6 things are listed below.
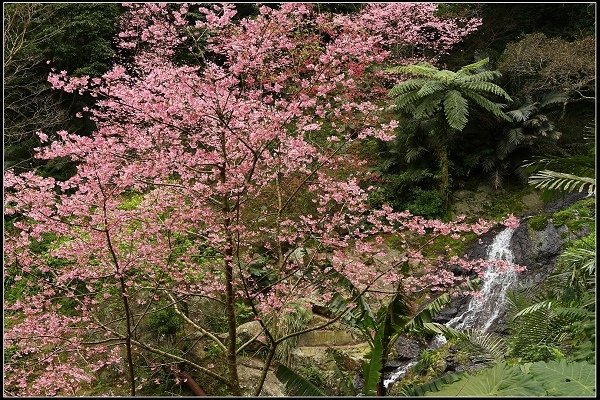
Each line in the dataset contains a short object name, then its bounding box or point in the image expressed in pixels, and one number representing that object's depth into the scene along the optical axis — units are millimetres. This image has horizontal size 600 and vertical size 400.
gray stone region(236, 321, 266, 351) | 7598
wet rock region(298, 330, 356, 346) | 7949
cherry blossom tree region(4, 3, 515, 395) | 4812
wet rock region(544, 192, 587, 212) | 10466
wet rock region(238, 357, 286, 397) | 6938
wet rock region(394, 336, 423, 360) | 7938
